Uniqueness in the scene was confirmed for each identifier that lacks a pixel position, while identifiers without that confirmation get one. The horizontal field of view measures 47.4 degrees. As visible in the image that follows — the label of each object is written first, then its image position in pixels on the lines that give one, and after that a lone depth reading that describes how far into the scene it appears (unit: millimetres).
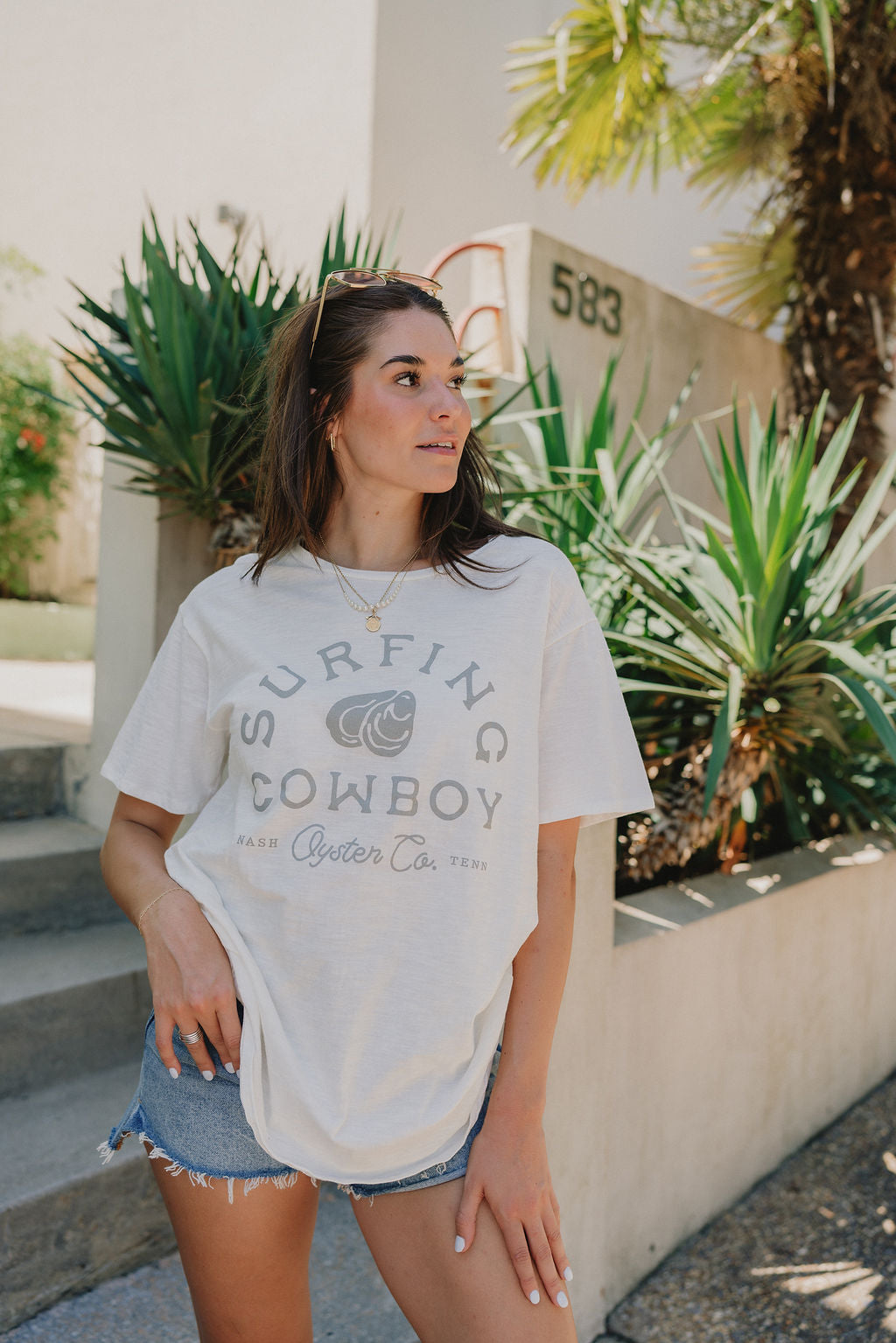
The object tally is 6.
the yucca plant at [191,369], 2621
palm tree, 4738
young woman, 1246
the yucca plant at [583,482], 2971
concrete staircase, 2107
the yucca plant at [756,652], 2637
